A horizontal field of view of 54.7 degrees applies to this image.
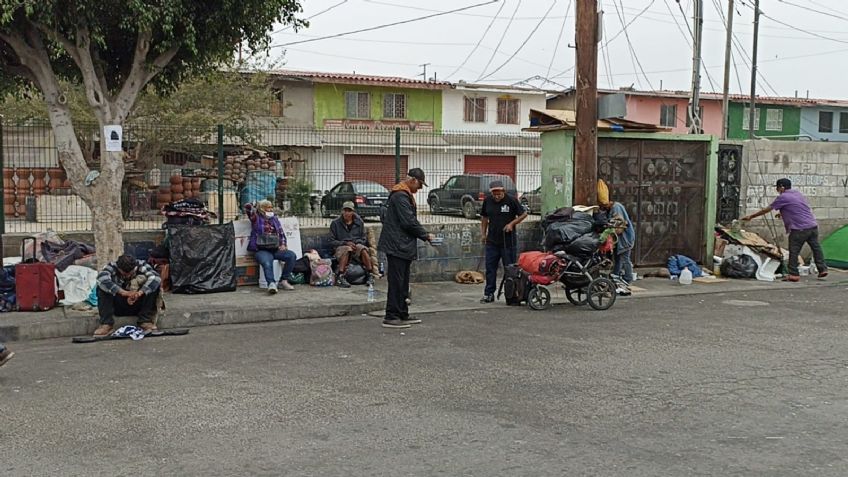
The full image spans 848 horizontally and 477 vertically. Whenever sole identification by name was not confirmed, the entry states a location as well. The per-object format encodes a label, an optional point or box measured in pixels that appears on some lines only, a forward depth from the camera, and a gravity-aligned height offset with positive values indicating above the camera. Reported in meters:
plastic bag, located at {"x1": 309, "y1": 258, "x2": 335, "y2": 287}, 12.76 -1.25
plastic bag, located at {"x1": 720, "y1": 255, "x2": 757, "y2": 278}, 15.15 -1.28
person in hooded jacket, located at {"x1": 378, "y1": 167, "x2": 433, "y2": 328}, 10.06 -0.61
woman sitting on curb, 12.21 -0.72
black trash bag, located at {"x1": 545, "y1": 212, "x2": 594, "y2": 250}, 11.32 -0.50
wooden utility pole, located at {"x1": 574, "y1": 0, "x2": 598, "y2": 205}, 13.31 +1.48
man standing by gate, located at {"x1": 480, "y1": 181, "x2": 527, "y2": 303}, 11.88 -0.48
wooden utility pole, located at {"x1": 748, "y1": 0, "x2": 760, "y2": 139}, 30.65 +5.15
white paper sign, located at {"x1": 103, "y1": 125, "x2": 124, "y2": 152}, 10.16 +0.69
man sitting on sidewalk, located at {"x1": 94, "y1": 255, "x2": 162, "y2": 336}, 9.16 -1.12
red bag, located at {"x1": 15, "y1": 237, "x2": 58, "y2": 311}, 10.13 -1.17
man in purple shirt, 14.79 -0.41
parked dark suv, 14.66 +0.02
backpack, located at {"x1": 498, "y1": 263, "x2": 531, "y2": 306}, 11.41 -1.25
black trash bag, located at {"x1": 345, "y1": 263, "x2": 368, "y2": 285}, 12.98 -1.26
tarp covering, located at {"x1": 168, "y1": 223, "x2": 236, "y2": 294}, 11.79 -0.96
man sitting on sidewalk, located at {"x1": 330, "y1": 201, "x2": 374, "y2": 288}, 13.00 -0.74
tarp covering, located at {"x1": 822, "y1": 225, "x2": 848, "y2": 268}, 16.58 -1.02
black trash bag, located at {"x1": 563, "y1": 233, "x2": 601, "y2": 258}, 11.16 -0.68
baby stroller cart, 11.01 -1.08
